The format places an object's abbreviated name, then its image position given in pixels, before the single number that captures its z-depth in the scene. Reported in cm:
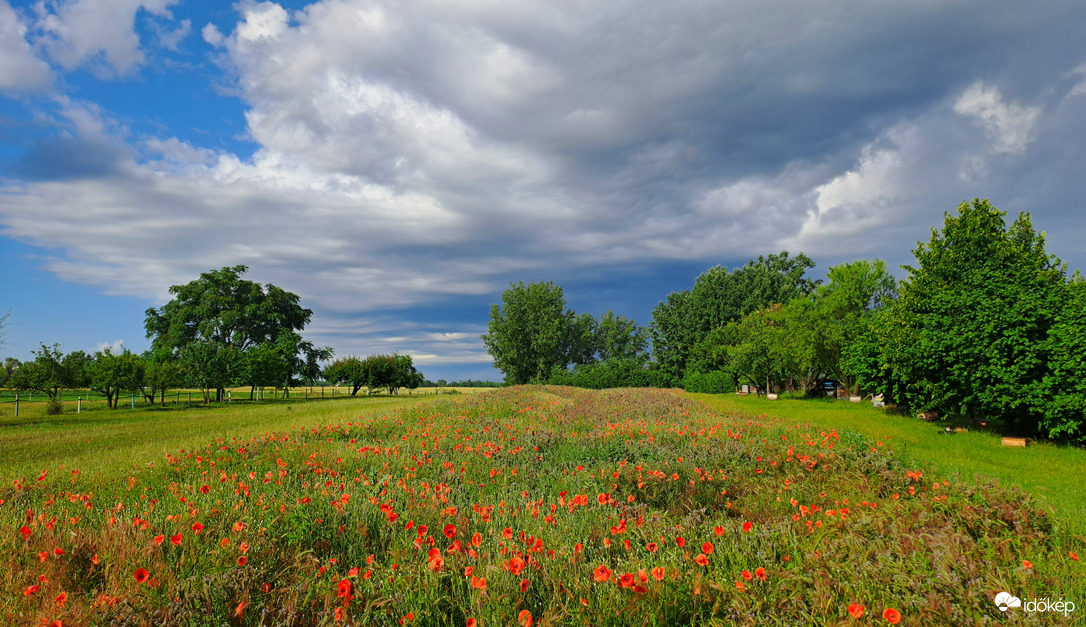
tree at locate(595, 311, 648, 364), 6719
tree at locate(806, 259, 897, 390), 3072
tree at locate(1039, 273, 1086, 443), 1132
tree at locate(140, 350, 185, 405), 3662
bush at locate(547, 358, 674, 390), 5009
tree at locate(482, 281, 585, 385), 5959
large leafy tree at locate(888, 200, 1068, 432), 1245
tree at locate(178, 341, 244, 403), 3944
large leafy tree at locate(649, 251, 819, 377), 5288
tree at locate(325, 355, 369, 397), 5672
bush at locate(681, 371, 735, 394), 4578
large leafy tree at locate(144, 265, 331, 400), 5425
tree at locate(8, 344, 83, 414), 3050
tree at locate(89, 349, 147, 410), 3281
